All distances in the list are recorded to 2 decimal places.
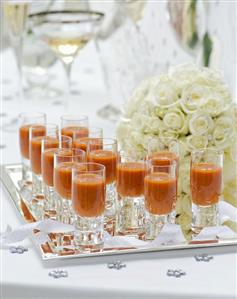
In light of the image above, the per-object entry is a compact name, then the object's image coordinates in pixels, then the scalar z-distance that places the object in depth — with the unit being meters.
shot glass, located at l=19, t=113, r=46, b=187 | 1.68
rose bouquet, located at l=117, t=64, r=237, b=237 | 1.49
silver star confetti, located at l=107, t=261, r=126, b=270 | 1.32
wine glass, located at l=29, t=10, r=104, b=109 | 2.00
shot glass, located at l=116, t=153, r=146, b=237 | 1.43
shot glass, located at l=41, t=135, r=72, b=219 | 1.50
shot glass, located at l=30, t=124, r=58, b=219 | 1.57
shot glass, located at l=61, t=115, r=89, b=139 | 1.65
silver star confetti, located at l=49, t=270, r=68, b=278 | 1.30
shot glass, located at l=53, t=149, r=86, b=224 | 1.43
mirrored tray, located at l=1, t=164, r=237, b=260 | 1.34
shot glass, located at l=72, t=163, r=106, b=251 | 1.36
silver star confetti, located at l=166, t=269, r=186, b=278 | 1.30
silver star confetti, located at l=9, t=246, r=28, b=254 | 1.37
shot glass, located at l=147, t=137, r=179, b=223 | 1.45
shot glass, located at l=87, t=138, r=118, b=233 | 1.48
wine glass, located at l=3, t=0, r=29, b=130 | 2.00
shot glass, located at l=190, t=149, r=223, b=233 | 1.41
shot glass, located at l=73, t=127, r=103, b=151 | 1.54
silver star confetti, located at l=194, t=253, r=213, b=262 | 1.35
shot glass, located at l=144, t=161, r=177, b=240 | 1.38
